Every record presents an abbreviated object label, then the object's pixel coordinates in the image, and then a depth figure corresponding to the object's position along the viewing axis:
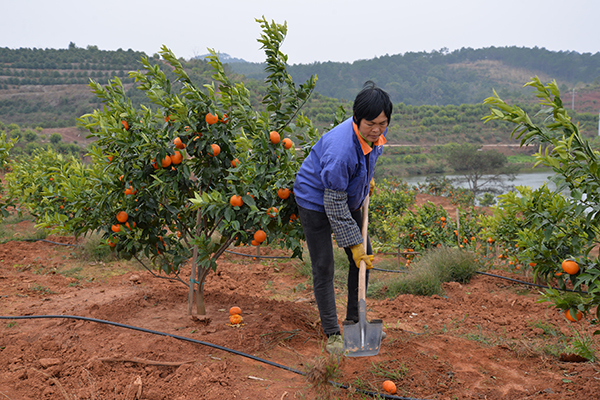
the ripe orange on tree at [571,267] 1.88
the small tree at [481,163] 21.03
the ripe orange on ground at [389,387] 2.18
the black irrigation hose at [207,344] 2.18
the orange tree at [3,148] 5.68
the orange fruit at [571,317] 2.01
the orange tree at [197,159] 2.74
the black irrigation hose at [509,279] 4.44
